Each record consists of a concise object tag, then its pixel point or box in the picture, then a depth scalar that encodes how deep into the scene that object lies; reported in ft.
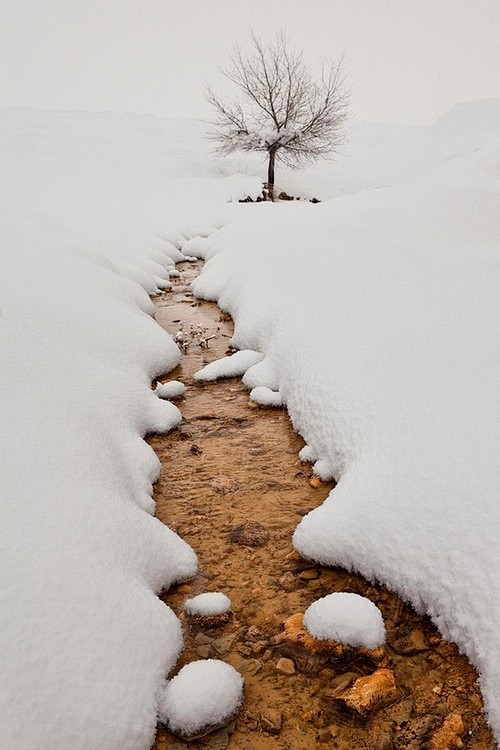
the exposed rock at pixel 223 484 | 8.86
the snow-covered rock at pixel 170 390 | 12.23
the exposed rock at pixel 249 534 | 7.62
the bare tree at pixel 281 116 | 55.57
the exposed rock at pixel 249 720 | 5.05
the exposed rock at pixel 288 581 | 6.79
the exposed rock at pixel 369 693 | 5.10
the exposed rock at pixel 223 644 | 5.87
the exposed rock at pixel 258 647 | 5.84
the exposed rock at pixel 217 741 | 4.87
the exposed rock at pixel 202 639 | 5.95
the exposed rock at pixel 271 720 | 5.00
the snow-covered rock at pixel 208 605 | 6.30
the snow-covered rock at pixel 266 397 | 11.54
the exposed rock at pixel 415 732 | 4.73
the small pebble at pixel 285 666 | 5.59
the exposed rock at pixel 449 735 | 4.66
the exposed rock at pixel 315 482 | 8.75
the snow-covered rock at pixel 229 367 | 13.26
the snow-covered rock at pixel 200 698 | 4.94
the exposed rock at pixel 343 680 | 5.35
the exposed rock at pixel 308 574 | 6.89
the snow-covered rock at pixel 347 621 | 5.69
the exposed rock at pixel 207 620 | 6.18
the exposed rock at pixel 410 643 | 5.68
